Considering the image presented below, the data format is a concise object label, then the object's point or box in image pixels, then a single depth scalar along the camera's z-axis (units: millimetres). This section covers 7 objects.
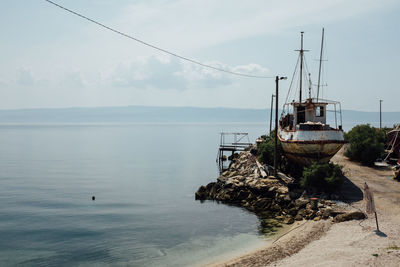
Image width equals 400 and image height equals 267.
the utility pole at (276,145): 33688
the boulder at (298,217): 26188
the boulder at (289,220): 26078
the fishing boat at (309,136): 33500
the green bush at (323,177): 29592
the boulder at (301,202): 28134
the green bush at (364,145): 41406
